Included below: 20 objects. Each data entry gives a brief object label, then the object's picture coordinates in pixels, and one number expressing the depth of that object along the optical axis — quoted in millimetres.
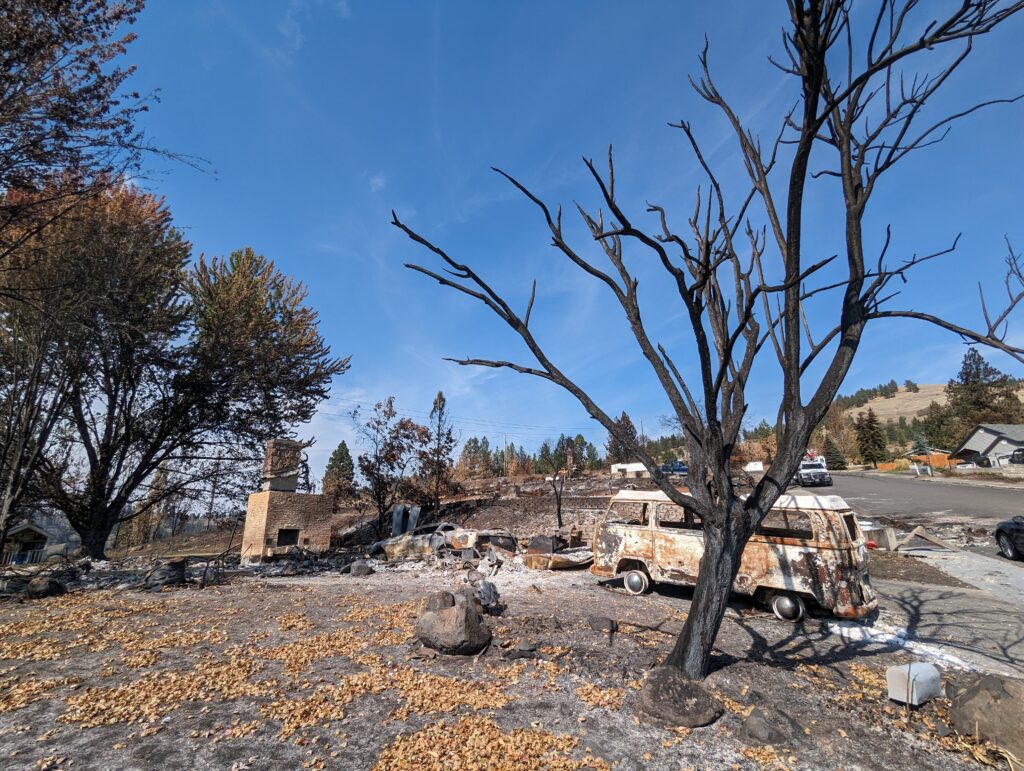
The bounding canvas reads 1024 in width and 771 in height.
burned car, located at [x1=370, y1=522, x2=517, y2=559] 14852
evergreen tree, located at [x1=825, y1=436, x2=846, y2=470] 55594
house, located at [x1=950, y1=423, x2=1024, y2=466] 42125
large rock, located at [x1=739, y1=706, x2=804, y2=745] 3797
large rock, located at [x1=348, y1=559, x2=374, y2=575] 12555
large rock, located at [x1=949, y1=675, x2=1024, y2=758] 3602
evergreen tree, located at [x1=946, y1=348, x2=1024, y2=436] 51125
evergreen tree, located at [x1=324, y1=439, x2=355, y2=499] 22703
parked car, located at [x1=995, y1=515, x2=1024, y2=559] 12914
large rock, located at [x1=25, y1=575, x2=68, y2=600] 8969
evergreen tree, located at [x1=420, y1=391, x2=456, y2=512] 23578
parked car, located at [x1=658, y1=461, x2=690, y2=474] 32719
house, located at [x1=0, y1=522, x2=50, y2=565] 26141
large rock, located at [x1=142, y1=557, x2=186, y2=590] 10278
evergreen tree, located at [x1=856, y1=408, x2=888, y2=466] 54500
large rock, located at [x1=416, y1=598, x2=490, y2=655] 5645
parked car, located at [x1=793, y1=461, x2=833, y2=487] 30783
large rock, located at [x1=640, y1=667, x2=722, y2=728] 4043
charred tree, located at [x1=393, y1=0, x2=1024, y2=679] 4066
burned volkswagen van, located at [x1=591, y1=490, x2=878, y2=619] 7117
